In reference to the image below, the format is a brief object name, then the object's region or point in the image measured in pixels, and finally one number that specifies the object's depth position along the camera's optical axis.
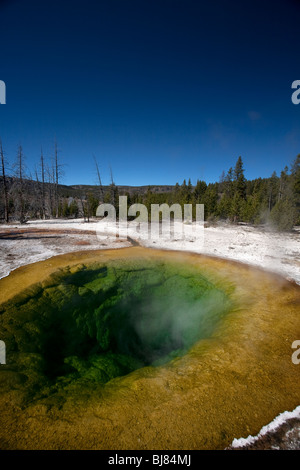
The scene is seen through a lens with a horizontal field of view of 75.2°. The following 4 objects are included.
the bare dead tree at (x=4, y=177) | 23.84
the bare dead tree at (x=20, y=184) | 23.89
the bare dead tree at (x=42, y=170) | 34.50
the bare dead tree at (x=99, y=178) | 34.16
